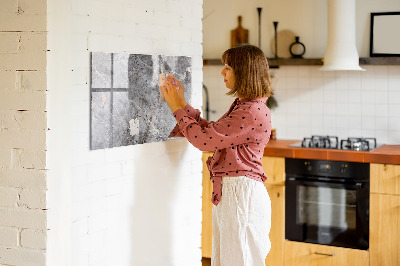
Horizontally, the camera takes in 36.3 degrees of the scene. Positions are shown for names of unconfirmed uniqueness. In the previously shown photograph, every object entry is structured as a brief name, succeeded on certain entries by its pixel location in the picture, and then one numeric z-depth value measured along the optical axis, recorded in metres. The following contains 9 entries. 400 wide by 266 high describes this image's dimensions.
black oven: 4.23
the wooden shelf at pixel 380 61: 4.59
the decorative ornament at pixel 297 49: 4.98
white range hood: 4.56
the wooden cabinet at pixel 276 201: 4.47
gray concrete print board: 2.53
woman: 2.75
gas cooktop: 4.40
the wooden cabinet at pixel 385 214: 4.09
